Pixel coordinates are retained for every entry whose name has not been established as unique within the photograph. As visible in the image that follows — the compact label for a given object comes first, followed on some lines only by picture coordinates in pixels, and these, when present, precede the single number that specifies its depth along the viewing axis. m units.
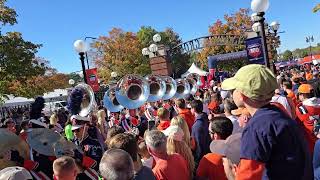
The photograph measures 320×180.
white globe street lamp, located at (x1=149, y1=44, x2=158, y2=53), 19.77
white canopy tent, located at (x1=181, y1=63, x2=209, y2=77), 30.40
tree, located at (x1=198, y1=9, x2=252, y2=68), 47.94
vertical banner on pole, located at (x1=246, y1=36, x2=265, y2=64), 9.85
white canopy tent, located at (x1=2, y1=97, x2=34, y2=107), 28.56
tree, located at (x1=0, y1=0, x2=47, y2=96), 22.58
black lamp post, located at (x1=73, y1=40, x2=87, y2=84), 12.45
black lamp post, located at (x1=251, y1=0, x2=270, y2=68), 9.48
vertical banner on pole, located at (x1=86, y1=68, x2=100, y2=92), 14.73
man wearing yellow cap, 2.26
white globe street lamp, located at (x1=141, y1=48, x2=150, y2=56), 19.89
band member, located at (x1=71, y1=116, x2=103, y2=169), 4.98
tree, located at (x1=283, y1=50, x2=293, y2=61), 107.69
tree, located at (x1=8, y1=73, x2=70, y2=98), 23.62
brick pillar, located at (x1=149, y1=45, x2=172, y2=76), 19.62
